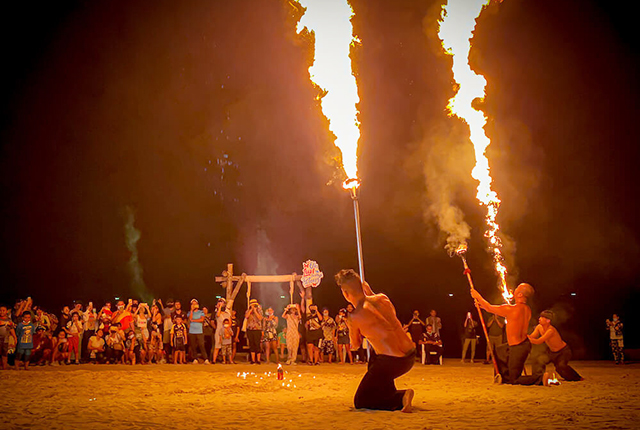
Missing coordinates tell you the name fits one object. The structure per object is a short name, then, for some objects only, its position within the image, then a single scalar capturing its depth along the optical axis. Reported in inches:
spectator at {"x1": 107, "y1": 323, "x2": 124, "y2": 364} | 644.1
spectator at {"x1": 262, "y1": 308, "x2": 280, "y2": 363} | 690.2
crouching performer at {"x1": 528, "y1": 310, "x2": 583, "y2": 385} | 424.5
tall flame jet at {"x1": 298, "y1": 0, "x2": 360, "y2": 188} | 485.4
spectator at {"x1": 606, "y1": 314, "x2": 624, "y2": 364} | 688.4
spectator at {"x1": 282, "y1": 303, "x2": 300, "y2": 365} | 669.3
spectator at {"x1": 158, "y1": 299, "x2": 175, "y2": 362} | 694.5
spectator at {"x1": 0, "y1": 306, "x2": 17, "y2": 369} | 566.6
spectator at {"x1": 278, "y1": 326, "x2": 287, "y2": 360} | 735.5
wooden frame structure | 787.4
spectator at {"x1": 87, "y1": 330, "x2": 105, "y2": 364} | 644.1
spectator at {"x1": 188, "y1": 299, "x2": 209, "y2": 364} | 674.8
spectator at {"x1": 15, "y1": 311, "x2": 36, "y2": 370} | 551.8
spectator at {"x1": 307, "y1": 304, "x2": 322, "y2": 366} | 668.7
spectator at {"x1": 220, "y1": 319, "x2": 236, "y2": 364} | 681.0
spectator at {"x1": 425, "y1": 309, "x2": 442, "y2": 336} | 724.7
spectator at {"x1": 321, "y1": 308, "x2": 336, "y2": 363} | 691.4
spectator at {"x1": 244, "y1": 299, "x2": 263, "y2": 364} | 666.8
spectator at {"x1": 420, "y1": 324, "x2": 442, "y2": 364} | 700.7
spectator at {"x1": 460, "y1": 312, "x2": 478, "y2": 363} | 729.0
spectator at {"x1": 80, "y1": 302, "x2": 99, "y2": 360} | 677.9
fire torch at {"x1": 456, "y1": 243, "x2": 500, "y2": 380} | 407.0
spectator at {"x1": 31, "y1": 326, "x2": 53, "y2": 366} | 615.3
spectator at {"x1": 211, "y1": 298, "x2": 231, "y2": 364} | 684.1
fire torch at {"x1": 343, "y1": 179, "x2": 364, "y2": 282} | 397.1
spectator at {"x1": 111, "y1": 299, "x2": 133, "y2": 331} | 649.0
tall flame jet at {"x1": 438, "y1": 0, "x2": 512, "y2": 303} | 600.7
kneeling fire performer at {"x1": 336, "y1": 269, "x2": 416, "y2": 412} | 268.1
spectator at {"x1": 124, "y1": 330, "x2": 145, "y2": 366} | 635.5
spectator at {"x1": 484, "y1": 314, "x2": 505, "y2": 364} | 670.5
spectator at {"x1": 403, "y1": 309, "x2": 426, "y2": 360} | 729.0
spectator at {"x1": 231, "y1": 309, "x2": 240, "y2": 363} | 717.9
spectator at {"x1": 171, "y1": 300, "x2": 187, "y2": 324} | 662.5
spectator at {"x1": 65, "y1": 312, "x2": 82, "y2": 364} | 641.7
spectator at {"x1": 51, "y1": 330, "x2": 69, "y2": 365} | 633.3
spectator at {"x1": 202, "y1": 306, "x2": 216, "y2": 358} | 715.2
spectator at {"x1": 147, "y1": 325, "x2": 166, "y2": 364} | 665.0
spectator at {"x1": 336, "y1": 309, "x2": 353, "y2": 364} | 692.7
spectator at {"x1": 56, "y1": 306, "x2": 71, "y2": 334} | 652.1
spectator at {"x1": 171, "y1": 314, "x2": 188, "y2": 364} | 653.3
